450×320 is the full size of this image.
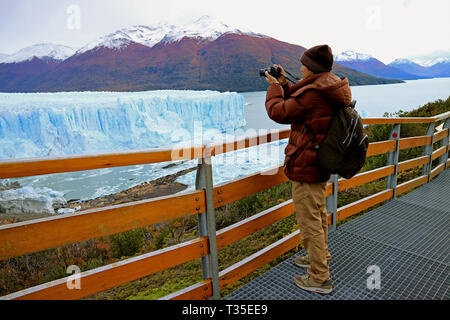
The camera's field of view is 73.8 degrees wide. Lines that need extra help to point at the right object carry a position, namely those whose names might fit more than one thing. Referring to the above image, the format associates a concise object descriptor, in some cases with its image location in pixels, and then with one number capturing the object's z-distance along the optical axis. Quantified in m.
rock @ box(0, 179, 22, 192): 14.94
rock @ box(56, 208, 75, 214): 13.71
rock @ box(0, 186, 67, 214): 12.95
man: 1.76
